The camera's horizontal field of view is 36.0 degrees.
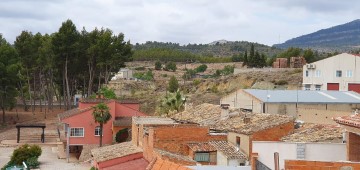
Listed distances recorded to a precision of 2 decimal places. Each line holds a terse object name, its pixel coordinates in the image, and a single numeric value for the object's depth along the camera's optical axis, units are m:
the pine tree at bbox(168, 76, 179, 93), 99.31
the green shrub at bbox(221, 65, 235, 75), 134.55
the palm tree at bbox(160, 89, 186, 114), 54.34
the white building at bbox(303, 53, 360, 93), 63.05
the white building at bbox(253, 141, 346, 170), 17.38
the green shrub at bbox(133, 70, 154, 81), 129.41
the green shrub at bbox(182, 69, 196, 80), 131.62
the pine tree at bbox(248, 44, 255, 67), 119.50
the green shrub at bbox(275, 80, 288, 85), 85.76
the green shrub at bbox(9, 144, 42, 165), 44.53
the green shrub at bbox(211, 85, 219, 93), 94.19
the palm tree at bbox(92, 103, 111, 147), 48.25
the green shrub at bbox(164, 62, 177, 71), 152.12
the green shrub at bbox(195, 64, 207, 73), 151.62
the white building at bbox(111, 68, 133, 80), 138.35
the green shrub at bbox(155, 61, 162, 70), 153.70
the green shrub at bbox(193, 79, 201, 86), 107.64
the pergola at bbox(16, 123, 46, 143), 58.97
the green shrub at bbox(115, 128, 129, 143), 50.00
